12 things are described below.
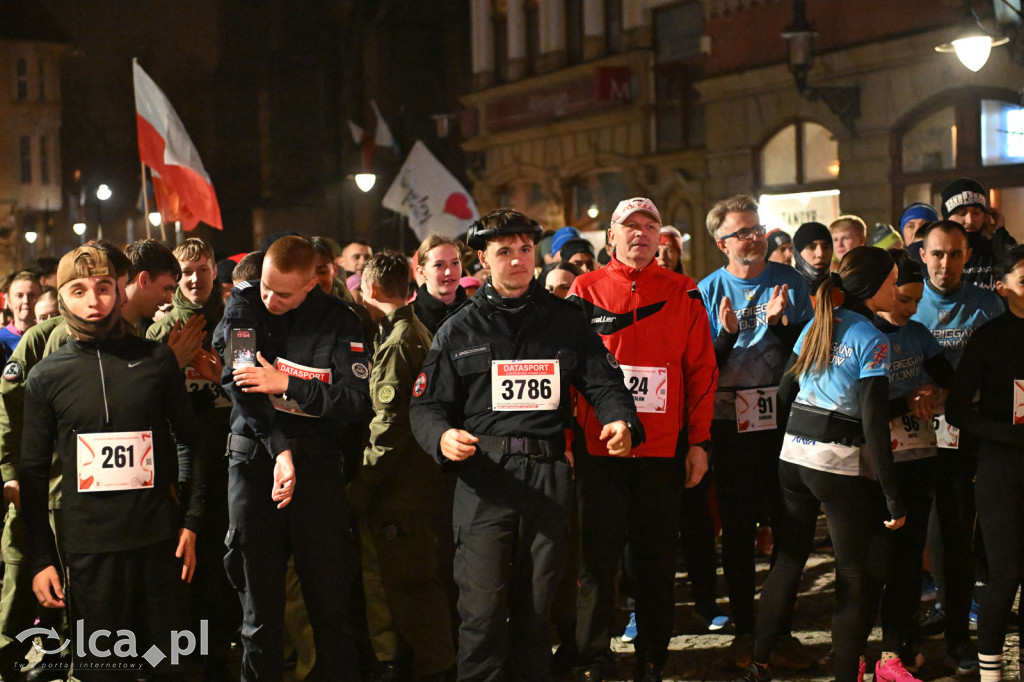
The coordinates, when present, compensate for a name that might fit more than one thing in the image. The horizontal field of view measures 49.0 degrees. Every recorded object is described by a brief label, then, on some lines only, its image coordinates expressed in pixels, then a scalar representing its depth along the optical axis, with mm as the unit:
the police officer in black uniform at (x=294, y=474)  4516
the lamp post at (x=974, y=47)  10531
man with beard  5742
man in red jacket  5008
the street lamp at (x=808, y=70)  14805
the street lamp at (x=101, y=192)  26256
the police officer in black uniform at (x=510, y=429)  4316
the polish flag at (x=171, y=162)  9633
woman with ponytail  4676
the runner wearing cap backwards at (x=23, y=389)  5219
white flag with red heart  14672
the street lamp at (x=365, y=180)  18953
